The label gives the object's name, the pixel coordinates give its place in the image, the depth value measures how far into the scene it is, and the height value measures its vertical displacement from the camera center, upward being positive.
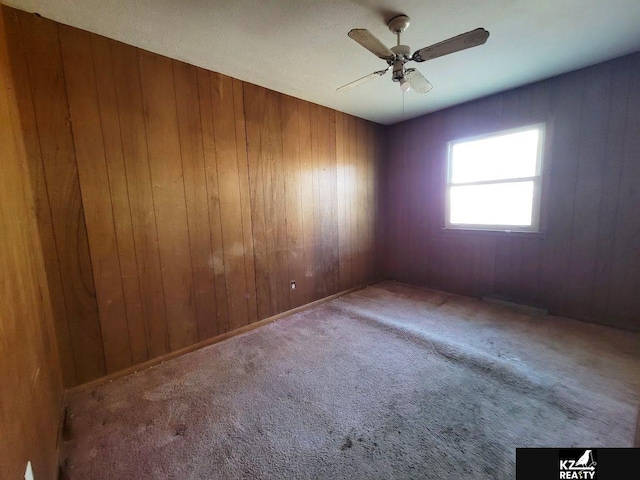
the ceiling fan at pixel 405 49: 1.47 +1.00
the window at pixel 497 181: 2.86 +0.28
